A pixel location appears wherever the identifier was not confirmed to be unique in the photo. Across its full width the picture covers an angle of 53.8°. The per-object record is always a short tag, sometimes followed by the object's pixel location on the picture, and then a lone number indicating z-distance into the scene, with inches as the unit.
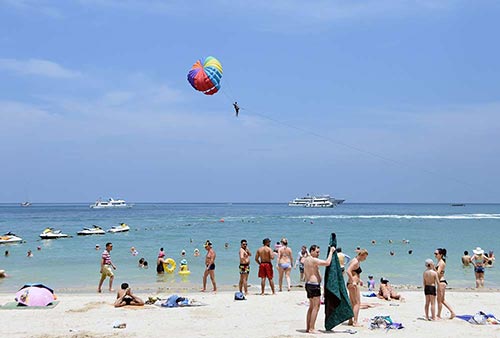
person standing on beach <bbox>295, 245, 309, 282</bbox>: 610.5
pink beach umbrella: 464.1
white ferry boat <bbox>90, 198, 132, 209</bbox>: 5657.5
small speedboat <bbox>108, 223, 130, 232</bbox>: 1875.7
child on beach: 387.6
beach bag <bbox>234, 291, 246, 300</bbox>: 496.1
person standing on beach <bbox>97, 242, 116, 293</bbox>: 577.0
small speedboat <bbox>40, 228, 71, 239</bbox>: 1572.3
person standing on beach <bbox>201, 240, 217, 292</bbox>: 539.5
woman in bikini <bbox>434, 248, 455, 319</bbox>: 404.2
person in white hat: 645.5
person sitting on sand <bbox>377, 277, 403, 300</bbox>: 501.4
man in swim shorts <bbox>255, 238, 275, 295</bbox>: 510.0
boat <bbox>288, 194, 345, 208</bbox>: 5359.3
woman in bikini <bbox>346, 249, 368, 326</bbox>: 367.6
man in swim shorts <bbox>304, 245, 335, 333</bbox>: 339.0
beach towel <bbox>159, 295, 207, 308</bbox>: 454.3
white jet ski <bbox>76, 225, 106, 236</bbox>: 1745.8
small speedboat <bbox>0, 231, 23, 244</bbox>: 1401.3
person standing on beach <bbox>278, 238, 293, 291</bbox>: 551.5
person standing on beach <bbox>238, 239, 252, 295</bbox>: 513.0
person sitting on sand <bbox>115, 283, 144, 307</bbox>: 458.0
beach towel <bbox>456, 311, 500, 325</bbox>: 383.9
